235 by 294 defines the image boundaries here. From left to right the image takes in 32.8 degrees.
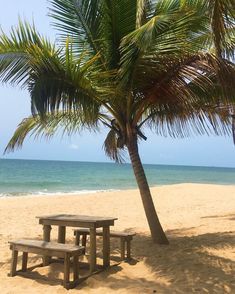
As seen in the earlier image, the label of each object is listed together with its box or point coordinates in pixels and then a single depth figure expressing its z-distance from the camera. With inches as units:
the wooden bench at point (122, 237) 228.4
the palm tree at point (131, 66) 209.2
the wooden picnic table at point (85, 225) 203.2
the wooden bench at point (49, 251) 184.7
